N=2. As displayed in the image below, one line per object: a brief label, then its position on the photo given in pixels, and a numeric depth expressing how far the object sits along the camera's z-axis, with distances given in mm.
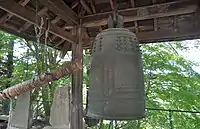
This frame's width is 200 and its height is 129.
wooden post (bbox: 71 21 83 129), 3018
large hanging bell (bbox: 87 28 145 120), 1340
